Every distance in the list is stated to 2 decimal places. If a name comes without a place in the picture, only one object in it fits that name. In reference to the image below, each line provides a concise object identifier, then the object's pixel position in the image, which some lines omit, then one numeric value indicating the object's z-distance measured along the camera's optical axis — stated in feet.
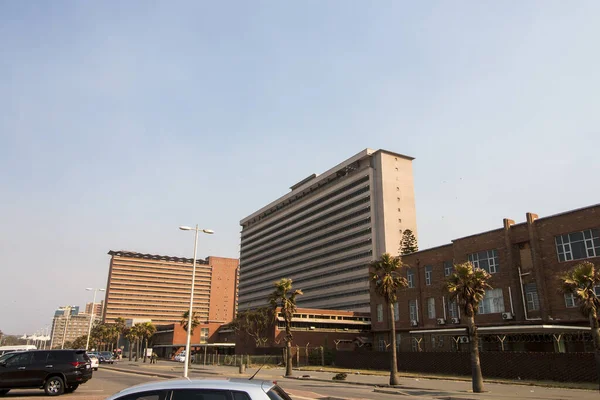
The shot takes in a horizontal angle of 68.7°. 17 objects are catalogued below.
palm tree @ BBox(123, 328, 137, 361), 307.17
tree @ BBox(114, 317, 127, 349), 397.35
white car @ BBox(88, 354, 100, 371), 147.50
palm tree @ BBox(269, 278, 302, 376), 172.96
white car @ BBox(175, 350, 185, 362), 274.85
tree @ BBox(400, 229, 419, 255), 363.00
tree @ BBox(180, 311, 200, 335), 255.50
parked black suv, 67.31
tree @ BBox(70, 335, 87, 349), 505.25
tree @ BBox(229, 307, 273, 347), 280.51
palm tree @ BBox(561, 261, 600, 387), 89.44
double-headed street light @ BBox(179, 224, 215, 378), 104.73
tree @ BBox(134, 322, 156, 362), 306.96
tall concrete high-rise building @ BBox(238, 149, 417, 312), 371.76
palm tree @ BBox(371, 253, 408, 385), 122.83
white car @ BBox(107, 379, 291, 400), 19.13
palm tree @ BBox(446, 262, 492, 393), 99.09
